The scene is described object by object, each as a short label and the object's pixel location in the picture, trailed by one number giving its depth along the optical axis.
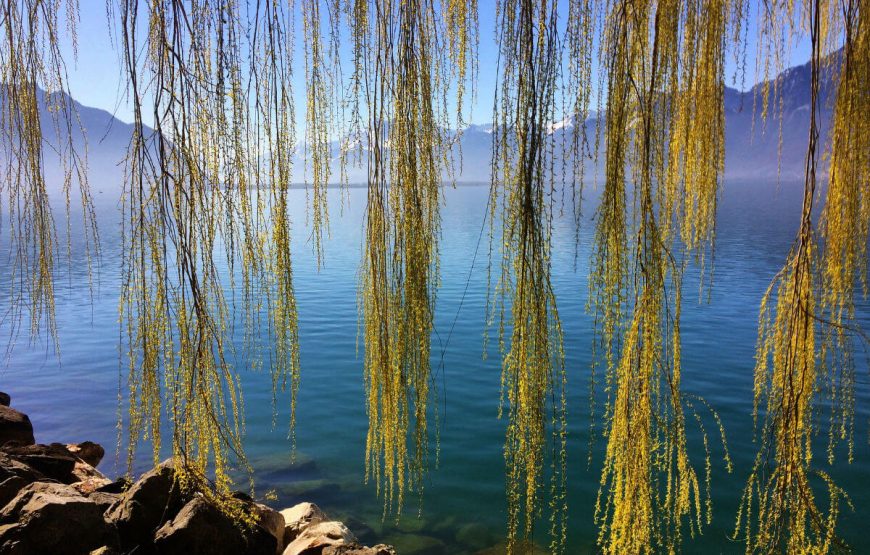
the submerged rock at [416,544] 5.30
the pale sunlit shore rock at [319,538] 3.66
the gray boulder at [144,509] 3.31
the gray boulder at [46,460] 4.20
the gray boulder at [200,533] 3.13
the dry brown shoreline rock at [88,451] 5.61
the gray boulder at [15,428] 4.73
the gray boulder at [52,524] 2.84
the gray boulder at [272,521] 4.00
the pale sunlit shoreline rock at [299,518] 4.36
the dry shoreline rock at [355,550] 3.43
